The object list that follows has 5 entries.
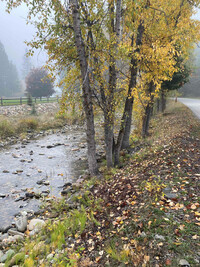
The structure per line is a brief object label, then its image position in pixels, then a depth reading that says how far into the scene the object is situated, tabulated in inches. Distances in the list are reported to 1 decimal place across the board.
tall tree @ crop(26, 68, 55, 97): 1836.9
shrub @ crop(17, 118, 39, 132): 712.4
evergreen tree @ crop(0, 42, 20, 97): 3053.6
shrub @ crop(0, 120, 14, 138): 641.2
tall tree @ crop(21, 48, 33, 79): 3907.5
